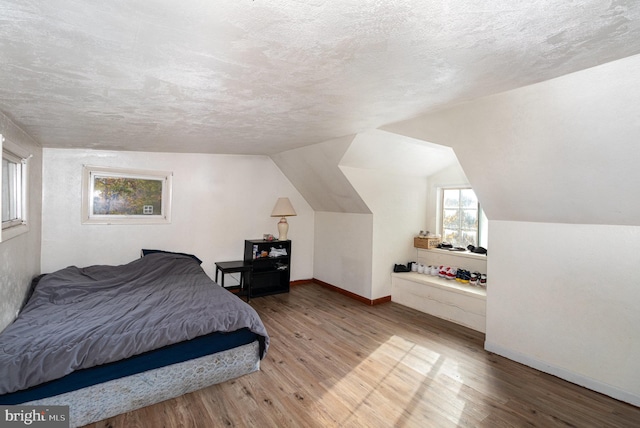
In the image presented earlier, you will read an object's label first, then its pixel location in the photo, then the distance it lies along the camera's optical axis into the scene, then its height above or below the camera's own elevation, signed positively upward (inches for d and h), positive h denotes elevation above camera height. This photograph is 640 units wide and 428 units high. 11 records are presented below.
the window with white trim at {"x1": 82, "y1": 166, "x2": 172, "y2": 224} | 151.4 +4.1
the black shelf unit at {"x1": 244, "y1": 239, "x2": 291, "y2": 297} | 187.6 -38.2
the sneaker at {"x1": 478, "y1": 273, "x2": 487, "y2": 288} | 150.4 -33.8
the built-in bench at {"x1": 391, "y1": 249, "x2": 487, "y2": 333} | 141.8 -41.3
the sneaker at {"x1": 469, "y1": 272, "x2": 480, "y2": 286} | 153.6 -33.6
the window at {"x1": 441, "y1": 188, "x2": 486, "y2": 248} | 176.1 -2.5
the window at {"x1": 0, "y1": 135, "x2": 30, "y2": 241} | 91.6 +3.6
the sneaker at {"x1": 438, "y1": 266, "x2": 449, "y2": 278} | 166.9 -33.1
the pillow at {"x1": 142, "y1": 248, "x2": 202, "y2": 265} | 160.6 -26.1
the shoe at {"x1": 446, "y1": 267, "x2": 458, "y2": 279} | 163.6 -32.9
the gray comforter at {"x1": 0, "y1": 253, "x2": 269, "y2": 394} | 74.2 -36.9
